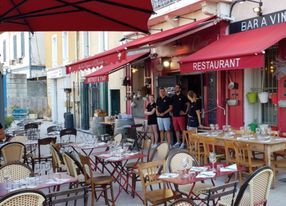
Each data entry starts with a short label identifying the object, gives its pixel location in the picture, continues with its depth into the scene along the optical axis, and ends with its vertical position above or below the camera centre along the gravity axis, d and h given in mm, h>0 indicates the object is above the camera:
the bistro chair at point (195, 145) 9000 -1056
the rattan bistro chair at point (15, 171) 5758 -992
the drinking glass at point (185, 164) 5598 -893
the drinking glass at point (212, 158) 5793 -840
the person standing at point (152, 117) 12922 -550
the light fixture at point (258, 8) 9902 +2193
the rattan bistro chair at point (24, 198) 4055 -978
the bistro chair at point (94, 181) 6571 -1338
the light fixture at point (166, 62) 13539 +1255
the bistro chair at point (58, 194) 4646 -1115
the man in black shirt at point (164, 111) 12453 -348
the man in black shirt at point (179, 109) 12148 -286
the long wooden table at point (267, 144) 7458 -859
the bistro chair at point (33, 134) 11653 -938
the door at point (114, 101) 17594 -34
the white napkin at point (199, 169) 5668 -980
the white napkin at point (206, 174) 5322 -995
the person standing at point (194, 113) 11438 -389
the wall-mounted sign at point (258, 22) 9484 +1889
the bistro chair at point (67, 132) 11087 -851
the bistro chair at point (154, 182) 5621 -1204
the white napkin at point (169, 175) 5460 -1024
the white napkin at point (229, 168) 5603 -968
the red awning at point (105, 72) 13523 +967
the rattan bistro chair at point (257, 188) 4508 -1029
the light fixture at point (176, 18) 12675 +2538
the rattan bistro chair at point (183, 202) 3388 -867
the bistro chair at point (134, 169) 7262 -1291
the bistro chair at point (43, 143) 9839 -1022
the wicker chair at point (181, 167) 5809 -1003
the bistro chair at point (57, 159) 7848 -1148
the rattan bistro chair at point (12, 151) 8461 -1045
